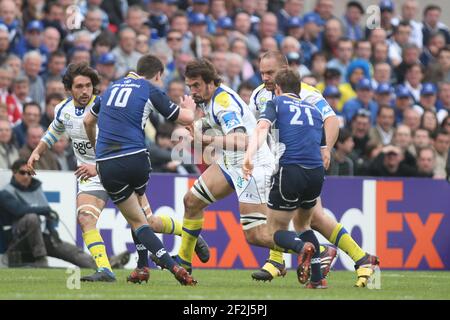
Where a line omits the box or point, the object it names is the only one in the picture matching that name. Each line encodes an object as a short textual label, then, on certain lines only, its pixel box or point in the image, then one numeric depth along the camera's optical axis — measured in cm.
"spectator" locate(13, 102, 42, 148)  1694
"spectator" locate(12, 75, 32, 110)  1778
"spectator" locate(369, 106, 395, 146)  1958
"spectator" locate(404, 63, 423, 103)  2195
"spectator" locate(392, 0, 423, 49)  2374
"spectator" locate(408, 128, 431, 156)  1920
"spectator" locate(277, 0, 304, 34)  2261
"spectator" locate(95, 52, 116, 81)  1861
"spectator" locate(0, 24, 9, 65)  1814
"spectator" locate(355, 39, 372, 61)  2169
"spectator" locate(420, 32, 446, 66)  2355
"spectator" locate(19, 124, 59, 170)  1662
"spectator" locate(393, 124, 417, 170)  1920
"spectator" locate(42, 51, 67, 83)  1841
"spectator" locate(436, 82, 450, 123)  2188
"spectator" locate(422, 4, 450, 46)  2378
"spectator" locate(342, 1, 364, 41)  2302
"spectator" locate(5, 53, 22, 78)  1795
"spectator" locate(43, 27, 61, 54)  1884
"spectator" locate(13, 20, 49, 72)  1872
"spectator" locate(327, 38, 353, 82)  2127
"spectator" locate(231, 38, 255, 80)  2042
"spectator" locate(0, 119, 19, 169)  1653
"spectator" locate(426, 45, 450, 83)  2254
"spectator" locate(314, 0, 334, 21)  2308
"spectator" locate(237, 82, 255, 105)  1830
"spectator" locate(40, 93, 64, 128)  1741
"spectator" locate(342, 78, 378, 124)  1994
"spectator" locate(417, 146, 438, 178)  1838
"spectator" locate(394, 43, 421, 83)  2234
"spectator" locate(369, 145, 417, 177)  1806
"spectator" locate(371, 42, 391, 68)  2202
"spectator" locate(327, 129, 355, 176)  1811
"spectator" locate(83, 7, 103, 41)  1953
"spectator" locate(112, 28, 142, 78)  1933
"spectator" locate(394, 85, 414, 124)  2091
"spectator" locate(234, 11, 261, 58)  2145
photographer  1565
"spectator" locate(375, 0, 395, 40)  2358
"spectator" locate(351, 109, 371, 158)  1911
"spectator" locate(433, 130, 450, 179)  1934
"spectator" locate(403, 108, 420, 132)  2019
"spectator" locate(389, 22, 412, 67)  2308
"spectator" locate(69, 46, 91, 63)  1842
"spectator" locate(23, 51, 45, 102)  1820
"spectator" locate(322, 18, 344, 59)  2198
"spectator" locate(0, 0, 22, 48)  1862
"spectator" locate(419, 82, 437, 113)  2134
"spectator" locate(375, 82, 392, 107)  2069
